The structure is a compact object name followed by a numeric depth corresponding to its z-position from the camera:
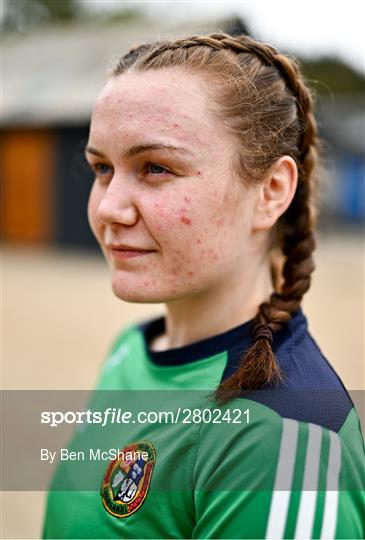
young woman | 1.00
